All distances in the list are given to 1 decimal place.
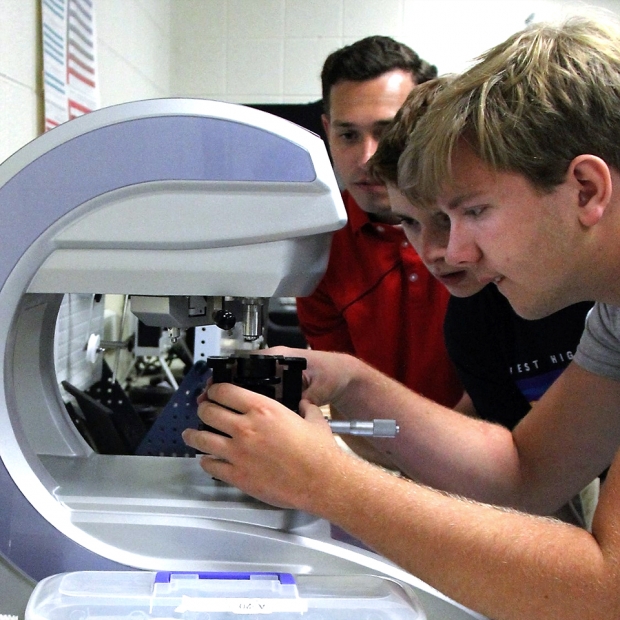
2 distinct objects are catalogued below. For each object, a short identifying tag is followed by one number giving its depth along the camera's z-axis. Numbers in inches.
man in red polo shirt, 48.9
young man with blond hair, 19.4
